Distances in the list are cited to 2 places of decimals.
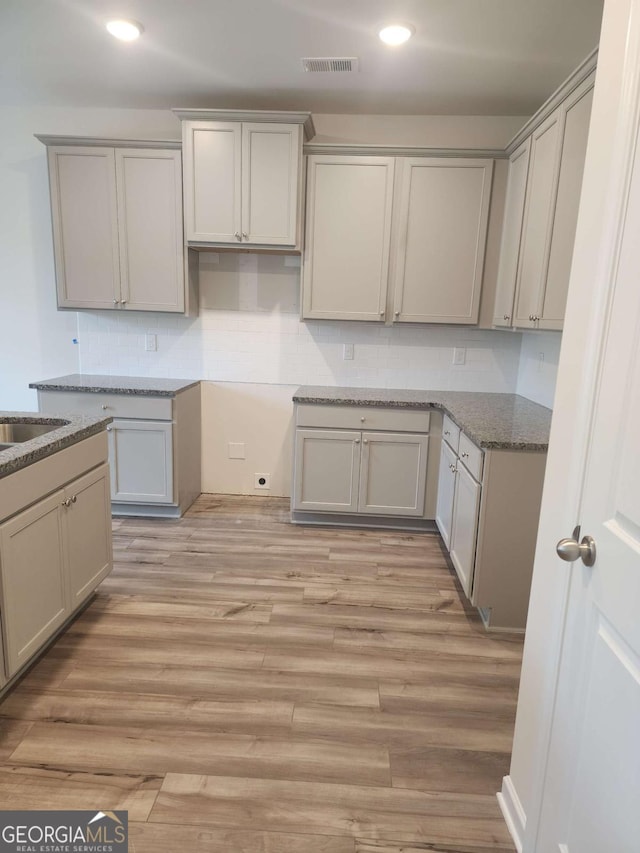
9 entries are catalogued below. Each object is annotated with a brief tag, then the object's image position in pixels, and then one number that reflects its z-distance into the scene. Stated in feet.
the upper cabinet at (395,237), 10.85
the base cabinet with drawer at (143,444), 11.22
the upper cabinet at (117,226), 10.98
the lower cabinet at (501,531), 7.57
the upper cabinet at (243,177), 10.50
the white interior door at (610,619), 3.04
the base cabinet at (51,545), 5.75
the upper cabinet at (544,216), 7.63
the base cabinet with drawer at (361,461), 11.12
